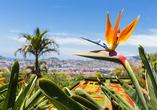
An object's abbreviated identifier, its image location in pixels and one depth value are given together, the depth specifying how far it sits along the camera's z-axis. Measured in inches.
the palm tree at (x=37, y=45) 303.1
